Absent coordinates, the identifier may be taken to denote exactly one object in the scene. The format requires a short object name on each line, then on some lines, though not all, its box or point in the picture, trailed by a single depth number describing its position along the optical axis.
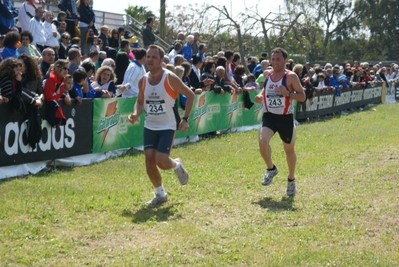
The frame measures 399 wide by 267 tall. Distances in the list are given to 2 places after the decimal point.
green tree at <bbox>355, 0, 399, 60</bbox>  63.41
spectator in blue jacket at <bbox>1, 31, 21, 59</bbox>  12.77
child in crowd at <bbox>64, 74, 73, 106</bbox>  11.94
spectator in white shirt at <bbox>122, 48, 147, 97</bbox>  14.20
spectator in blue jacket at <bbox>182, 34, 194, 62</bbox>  20.45
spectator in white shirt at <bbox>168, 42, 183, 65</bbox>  19.56
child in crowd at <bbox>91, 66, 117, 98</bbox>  13.58
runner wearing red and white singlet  9.96
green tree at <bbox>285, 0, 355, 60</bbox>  57.56
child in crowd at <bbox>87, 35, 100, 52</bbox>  18.59
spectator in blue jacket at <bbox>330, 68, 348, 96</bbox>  27.74
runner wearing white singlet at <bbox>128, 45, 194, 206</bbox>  9.14
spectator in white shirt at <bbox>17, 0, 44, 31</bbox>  16.45
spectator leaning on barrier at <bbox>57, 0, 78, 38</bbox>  18.59
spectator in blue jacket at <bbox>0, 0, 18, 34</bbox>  15.81
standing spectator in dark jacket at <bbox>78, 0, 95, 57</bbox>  19.22
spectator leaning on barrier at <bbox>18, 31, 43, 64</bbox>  13.72
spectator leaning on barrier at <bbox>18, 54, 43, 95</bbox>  11.12
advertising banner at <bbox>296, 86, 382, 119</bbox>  24.44
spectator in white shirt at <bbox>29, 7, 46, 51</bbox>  16.17
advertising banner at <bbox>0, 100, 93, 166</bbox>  10.70
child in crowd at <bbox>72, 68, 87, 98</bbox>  12.65
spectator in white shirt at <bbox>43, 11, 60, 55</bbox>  16.44
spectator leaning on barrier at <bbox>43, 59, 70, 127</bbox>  11.57
